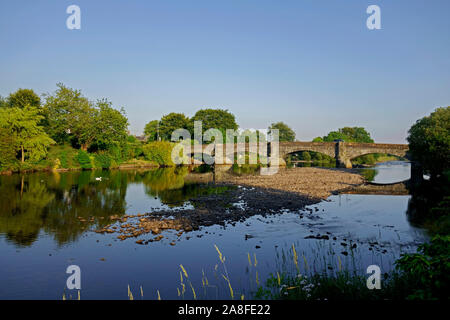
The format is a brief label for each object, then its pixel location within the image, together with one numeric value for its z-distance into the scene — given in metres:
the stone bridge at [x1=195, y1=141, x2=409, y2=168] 64.69
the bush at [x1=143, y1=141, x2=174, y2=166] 76.56
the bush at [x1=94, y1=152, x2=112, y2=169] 66.62
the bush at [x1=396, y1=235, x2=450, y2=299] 5.18
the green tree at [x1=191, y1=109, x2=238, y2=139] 106.56
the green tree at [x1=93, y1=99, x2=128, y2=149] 68.56
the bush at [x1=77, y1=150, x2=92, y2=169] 63.37
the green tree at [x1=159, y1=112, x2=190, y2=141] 105.00
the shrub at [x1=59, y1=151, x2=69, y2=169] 59.73
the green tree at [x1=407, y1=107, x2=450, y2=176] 33.88
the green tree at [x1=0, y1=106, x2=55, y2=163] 51.81
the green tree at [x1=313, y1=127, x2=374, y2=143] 133.38
